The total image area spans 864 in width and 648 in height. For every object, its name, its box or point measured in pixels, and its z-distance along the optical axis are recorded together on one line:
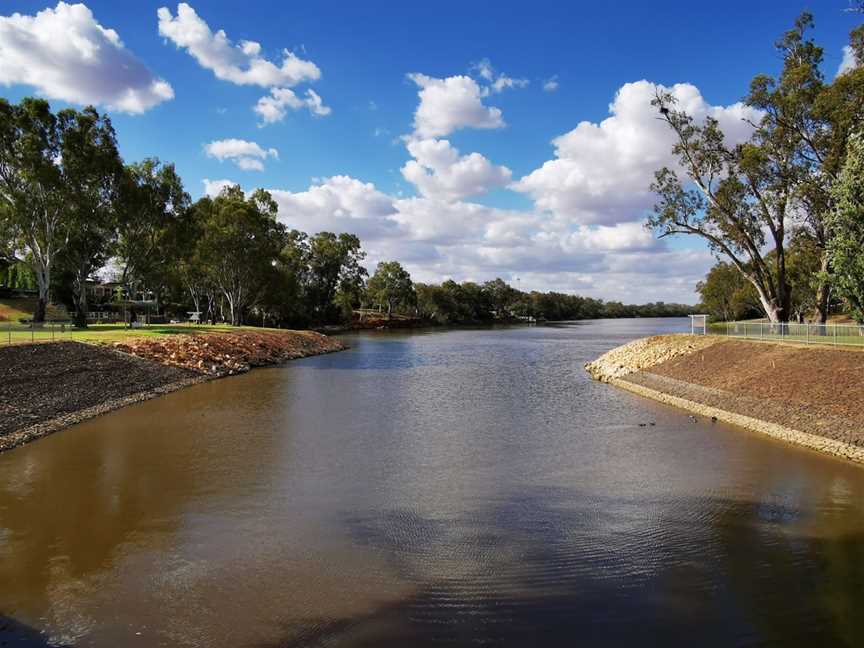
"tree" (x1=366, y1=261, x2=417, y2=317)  126.12
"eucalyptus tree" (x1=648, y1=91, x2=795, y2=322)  33.94
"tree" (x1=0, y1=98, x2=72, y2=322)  39.88
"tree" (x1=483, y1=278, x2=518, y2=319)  178.25
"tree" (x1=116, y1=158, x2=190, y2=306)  51.22
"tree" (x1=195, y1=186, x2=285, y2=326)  63.66
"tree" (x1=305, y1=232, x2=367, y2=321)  101.31
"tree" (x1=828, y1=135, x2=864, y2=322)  20.33
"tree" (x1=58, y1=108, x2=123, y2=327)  43.09
